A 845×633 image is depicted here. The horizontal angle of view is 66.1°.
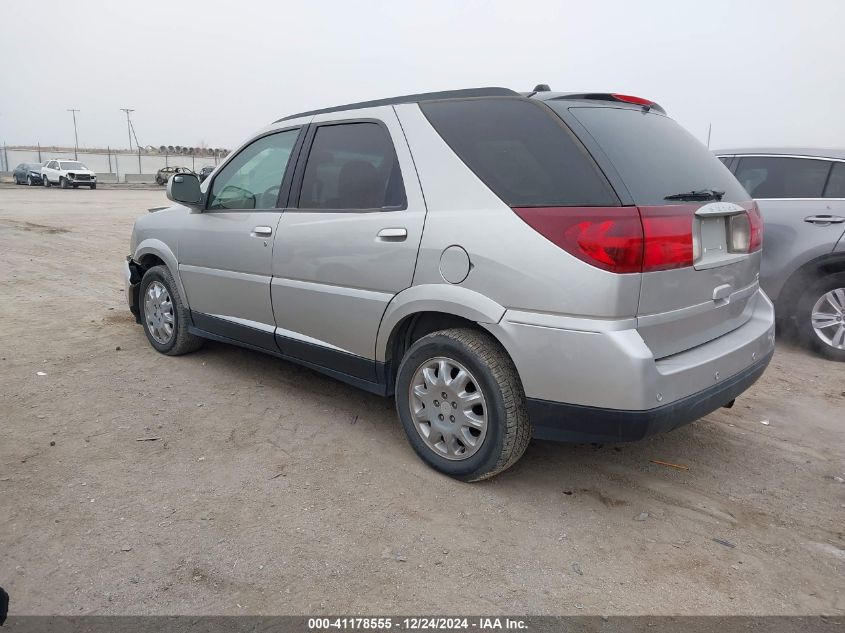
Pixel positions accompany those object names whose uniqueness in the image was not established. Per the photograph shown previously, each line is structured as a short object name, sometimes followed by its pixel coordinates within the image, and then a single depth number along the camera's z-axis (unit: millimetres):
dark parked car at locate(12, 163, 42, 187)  38969
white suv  36781
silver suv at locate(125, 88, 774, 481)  2658
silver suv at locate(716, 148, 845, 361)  5395
